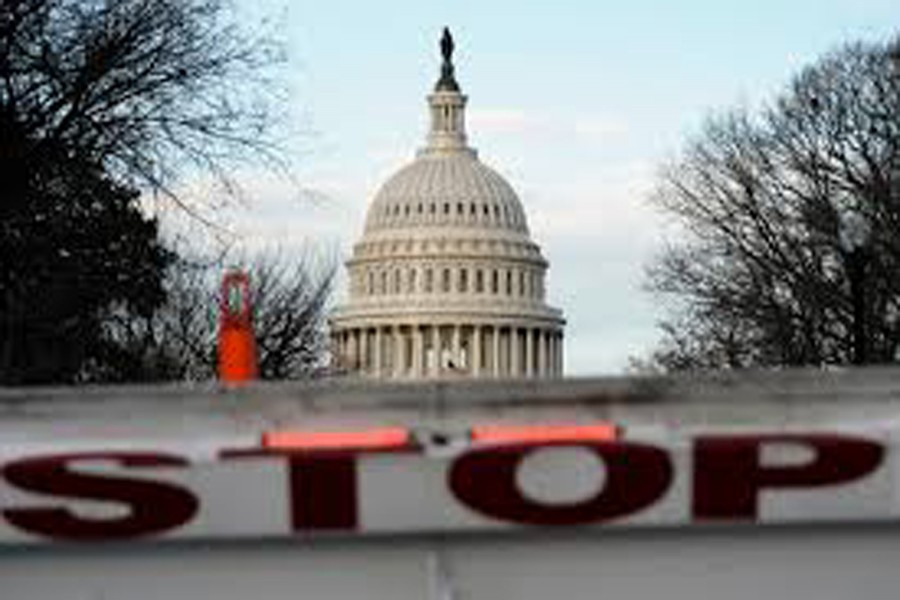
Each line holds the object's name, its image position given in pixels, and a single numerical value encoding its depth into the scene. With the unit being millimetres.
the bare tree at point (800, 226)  44406
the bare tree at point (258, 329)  48719
